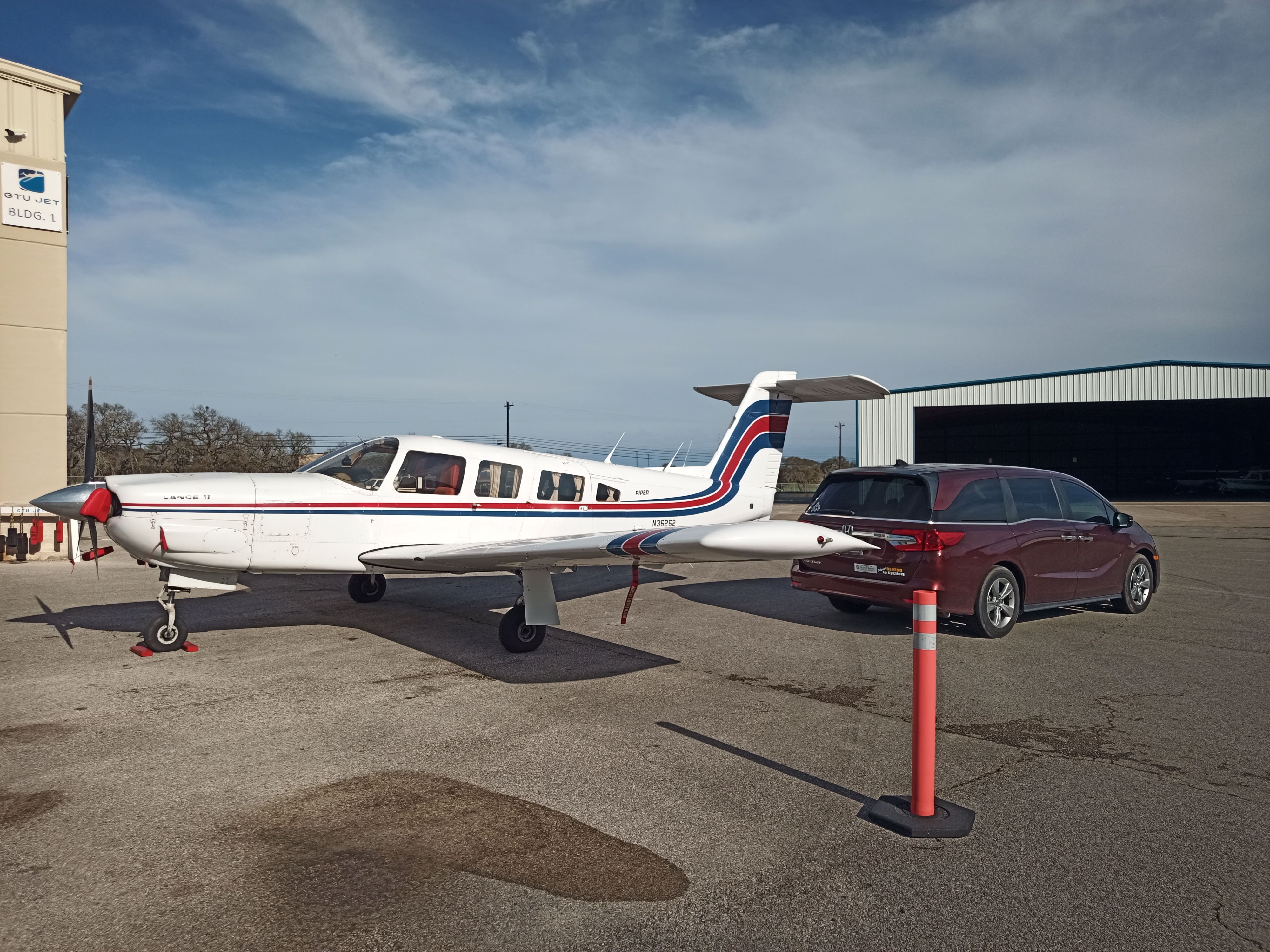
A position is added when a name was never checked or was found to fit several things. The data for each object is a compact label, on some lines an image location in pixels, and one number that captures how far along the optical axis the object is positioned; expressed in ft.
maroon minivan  25.05
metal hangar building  99.83
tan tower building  52.21
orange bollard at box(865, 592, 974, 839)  11.82
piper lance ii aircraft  20.34
